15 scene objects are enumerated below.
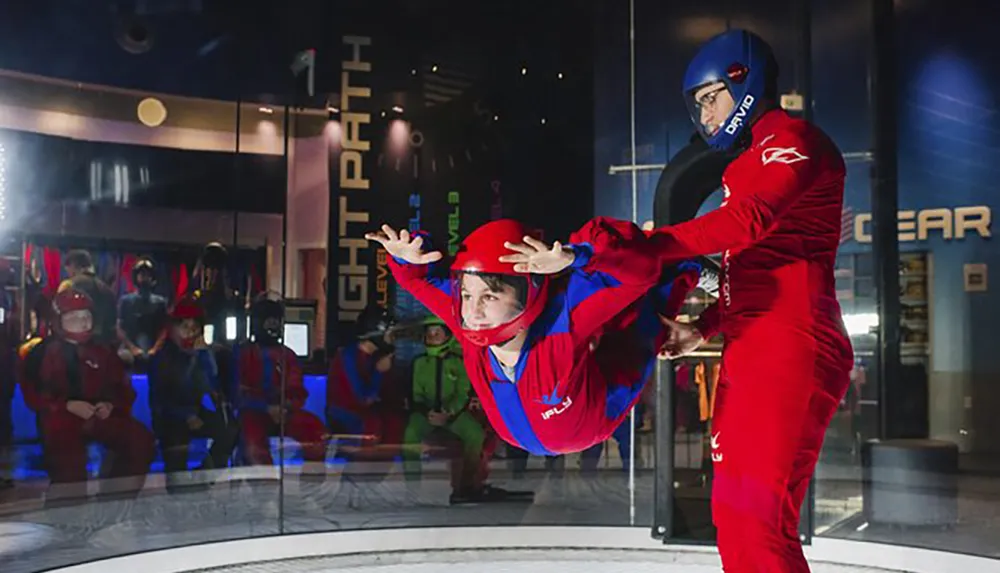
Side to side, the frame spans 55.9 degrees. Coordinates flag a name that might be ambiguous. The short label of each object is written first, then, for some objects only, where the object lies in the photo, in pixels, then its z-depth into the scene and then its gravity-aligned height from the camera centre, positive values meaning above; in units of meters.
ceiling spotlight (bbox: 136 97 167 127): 5.03 +1.15
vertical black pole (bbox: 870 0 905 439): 5.20 +0.66
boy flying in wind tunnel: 2.20 +0.01
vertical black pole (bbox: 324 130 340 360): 5.08 +0.40
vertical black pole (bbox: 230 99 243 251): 5.06 +0.73
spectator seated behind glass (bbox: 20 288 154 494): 4.82 -0.38
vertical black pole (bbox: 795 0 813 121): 4.93 +1.47
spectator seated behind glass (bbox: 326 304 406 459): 5.21 -0.37
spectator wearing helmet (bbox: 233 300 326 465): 5.07 -0.36
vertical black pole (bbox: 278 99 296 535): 5.02 -0.23
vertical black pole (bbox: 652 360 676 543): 4.82 -0.68
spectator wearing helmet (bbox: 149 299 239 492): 5.18 -0.40
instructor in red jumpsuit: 2.13 +0.03
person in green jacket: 5.36 -0.50
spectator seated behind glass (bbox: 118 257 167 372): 5.04 +0.05
